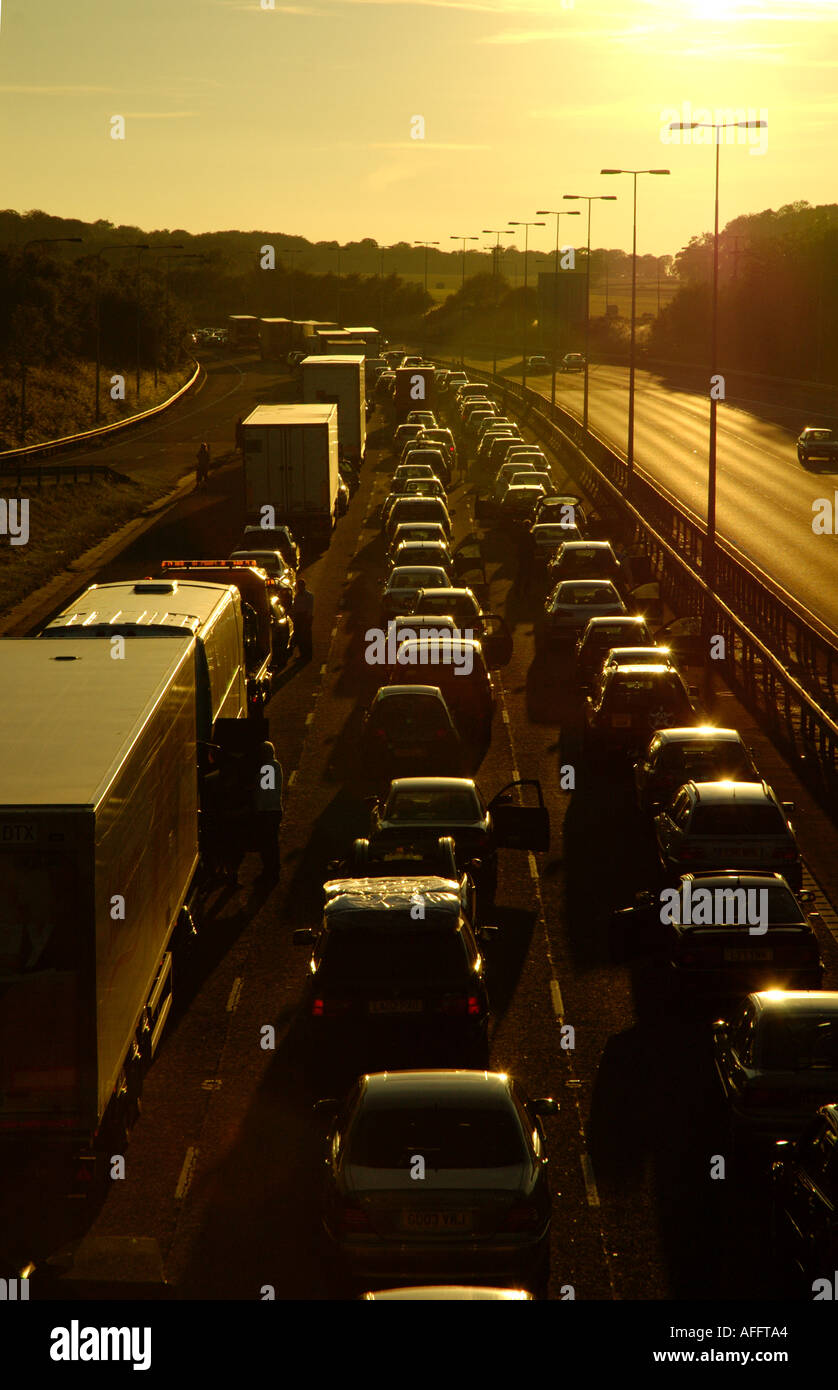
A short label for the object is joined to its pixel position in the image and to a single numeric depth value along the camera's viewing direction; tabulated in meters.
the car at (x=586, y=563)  40.03
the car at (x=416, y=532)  44.97
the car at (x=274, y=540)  43.84
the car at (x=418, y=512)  49.91
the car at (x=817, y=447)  67.75
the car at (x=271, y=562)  39.16
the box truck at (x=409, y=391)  92.98
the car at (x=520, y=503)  53.66
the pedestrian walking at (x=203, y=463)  63.53
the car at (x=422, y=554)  40.78
